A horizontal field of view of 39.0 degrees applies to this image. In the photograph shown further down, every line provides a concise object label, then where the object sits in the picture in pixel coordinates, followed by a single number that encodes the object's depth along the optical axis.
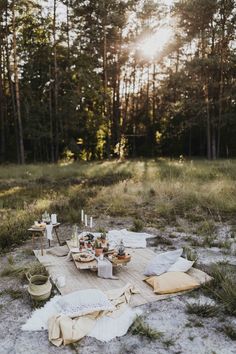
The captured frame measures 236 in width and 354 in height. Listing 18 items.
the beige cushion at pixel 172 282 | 3.97
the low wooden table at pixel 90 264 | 4.44
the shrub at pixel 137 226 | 6.66
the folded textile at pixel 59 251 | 5.23
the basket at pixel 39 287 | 3.77
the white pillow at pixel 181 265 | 4.38
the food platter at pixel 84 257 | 4.56
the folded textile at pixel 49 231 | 5.27
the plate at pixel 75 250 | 4.88
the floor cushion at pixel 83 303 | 3.40
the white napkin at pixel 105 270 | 4.36
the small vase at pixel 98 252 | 4.69
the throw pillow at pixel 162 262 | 4.42
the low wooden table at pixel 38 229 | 5.29
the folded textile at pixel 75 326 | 3.07
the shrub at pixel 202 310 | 3.48
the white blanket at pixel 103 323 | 3.19
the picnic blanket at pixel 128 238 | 5.61
